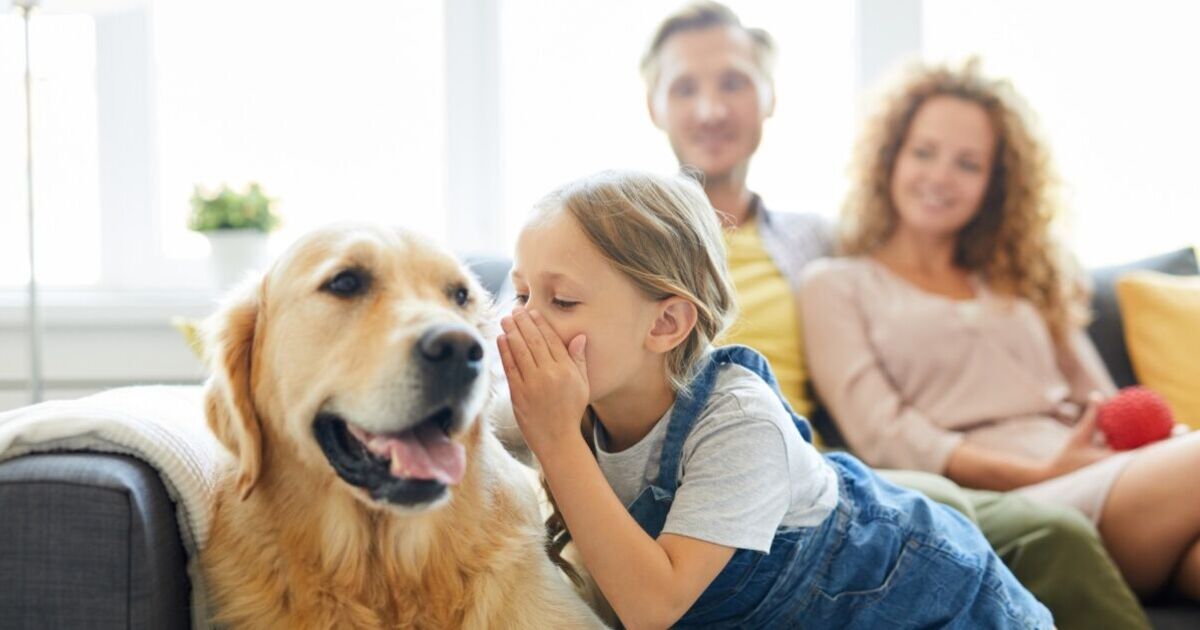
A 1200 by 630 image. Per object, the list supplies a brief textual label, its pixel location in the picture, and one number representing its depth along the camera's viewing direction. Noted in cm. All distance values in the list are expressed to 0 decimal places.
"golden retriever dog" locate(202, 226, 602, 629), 121
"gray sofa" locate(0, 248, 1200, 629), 114
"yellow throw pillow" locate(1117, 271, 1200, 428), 244
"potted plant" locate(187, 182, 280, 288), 288
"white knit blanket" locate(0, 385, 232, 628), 122
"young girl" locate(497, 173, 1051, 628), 129
